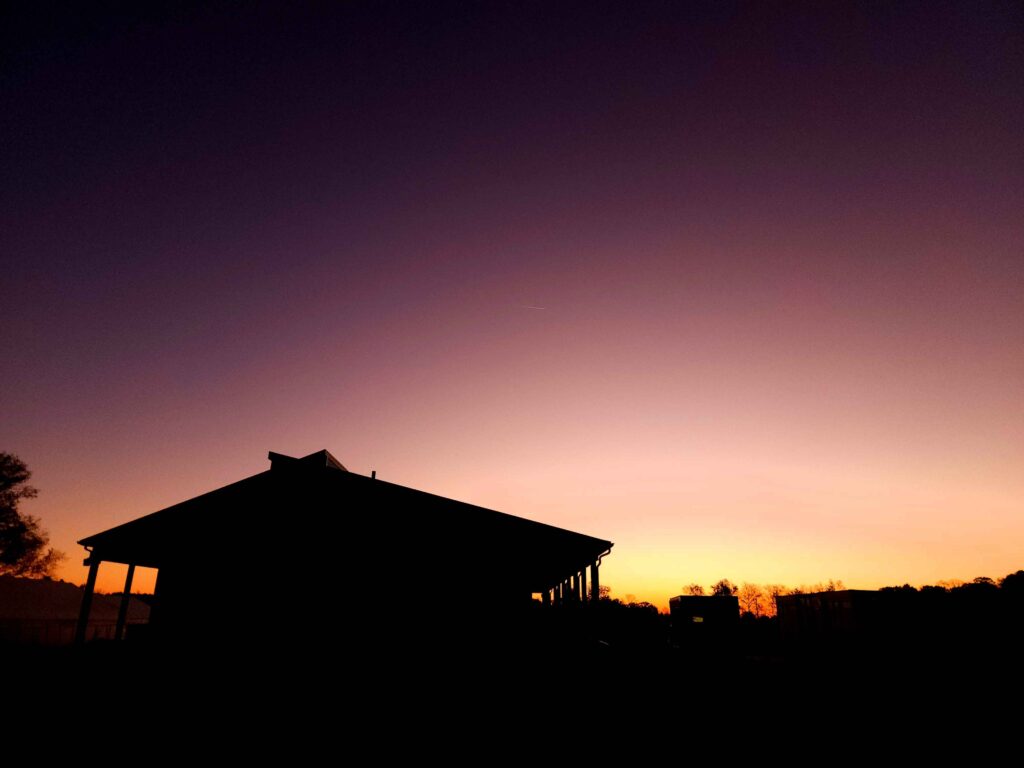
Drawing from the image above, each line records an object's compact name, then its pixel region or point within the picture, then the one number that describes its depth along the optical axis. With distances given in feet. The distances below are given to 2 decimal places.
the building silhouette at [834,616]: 64.39
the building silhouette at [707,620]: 88.12
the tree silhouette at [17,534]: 134.62
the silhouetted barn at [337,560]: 38.19
